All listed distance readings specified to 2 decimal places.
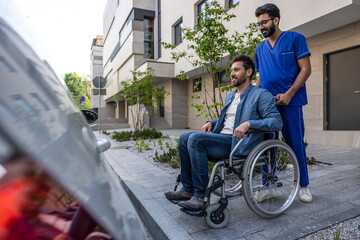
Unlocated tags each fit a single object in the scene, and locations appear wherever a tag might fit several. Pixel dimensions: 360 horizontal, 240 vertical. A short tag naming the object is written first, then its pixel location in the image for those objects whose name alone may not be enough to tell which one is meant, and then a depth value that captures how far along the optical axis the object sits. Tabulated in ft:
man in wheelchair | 7.27
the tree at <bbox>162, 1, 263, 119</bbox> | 15.65
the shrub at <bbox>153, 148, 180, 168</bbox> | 15.64
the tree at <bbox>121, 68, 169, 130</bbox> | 37.68
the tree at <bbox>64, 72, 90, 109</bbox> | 197.42
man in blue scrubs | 8.68
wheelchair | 6.94
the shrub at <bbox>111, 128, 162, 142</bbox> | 33.00
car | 1.52
